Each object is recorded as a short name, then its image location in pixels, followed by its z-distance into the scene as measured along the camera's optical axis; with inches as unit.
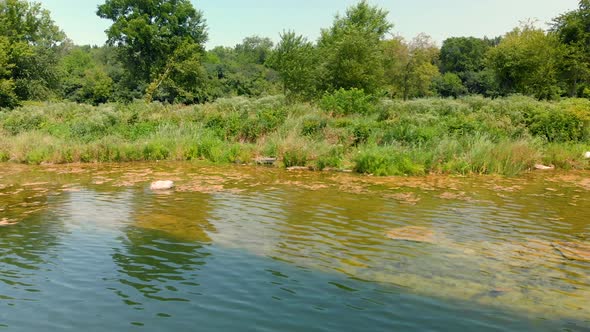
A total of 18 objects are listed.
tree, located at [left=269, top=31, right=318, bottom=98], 1168.2
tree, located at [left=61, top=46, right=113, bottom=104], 2259.5
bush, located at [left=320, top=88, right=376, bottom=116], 830.5
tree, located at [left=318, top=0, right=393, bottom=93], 1091.9
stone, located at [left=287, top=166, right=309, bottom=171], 594.3
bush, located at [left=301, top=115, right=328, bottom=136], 700.7
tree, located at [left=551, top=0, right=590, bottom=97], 1519.4
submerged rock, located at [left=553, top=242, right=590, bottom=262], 247.9
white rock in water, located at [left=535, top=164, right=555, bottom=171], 597.4
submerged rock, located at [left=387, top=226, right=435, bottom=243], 279.6
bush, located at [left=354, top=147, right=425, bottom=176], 542.0
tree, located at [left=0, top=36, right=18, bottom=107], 1395.3
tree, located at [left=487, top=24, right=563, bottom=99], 1461.6
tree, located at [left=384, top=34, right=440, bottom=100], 2011.6
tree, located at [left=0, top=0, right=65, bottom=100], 1514.5
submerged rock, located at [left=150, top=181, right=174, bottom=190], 442.9
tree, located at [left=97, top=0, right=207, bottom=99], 1902.1
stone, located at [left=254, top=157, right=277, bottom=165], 627.2
